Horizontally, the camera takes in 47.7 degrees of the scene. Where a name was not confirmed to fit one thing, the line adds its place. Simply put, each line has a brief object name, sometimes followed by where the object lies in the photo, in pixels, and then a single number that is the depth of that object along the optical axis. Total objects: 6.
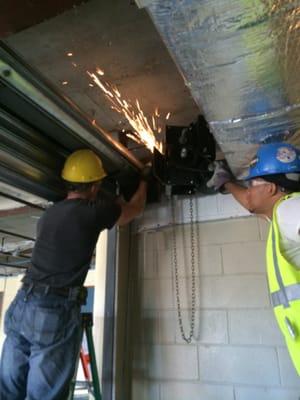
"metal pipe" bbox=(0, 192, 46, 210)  1.94
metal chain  2.05
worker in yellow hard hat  1.48
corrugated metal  1.28
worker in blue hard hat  1.15
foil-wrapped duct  0.92
